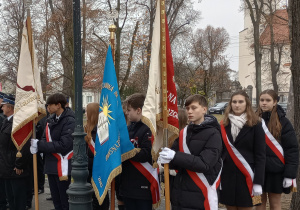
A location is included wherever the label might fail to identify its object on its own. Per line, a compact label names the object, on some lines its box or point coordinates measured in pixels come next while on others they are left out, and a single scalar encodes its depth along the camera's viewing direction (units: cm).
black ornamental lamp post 439
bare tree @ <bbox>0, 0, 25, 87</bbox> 2398
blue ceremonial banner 421
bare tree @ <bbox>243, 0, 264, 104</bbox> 2202
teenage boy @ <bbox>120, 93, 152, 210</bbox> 432
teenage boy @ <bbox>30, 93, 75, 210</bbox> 517
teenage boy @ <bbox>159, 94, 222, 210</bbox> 351
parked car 4391
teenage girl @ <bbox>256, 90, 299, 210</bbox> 449
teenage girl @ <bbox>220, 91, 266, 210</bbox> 415
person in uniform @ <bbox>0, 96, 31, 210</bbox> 548
